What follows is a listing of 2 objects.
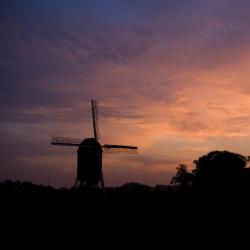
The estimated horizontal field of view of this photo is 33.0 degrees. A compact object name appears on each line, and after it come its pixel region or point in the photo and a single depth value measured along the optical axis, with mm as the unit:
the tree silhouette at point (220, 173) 57250
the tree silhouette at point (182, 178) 84125
